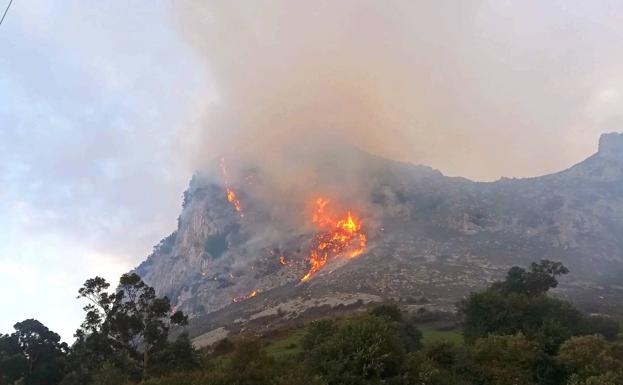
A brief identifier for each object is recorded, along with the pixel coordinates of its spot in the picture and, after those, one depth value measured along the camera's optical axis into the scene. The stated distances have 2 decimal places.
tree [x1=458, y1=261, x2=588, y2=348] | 73.85
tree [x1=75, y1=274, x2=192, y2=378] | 68.88
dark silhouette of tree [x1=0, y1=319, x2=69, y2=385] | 76.88
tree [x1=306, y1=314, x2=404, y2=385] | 40.88
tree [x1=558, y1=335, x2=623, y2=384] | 46.44
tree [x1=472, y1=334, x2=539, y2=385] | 47.34
